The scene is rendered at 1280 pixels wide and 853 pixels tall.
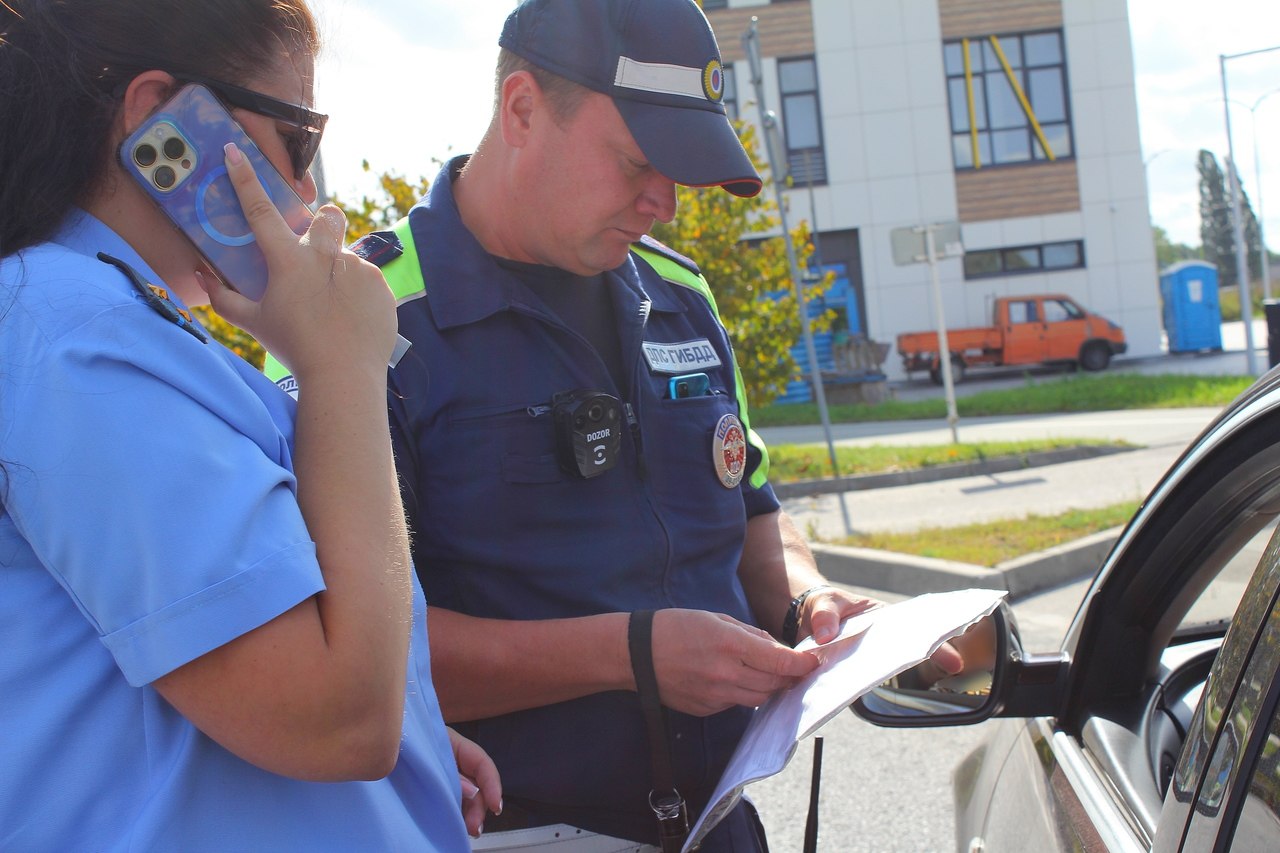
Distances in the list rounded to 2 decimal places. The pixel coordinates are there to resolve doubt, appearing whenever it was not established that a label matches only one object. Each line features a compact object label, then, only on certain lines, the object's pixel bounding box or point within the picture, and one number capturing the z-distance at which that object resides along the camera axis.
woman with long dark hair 0.98
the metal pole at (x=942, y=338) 10.84
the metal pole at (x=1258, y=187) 26.52
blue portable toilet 26.23
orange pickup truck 24.86
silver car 1.50
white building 26.64
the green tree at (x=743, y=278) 11.60
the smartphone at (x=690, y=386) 2.04
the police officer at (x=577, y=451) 1.77
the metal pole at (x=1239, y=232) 19.28
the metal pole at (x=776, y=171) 9.24
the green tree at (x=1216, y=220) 80.19
